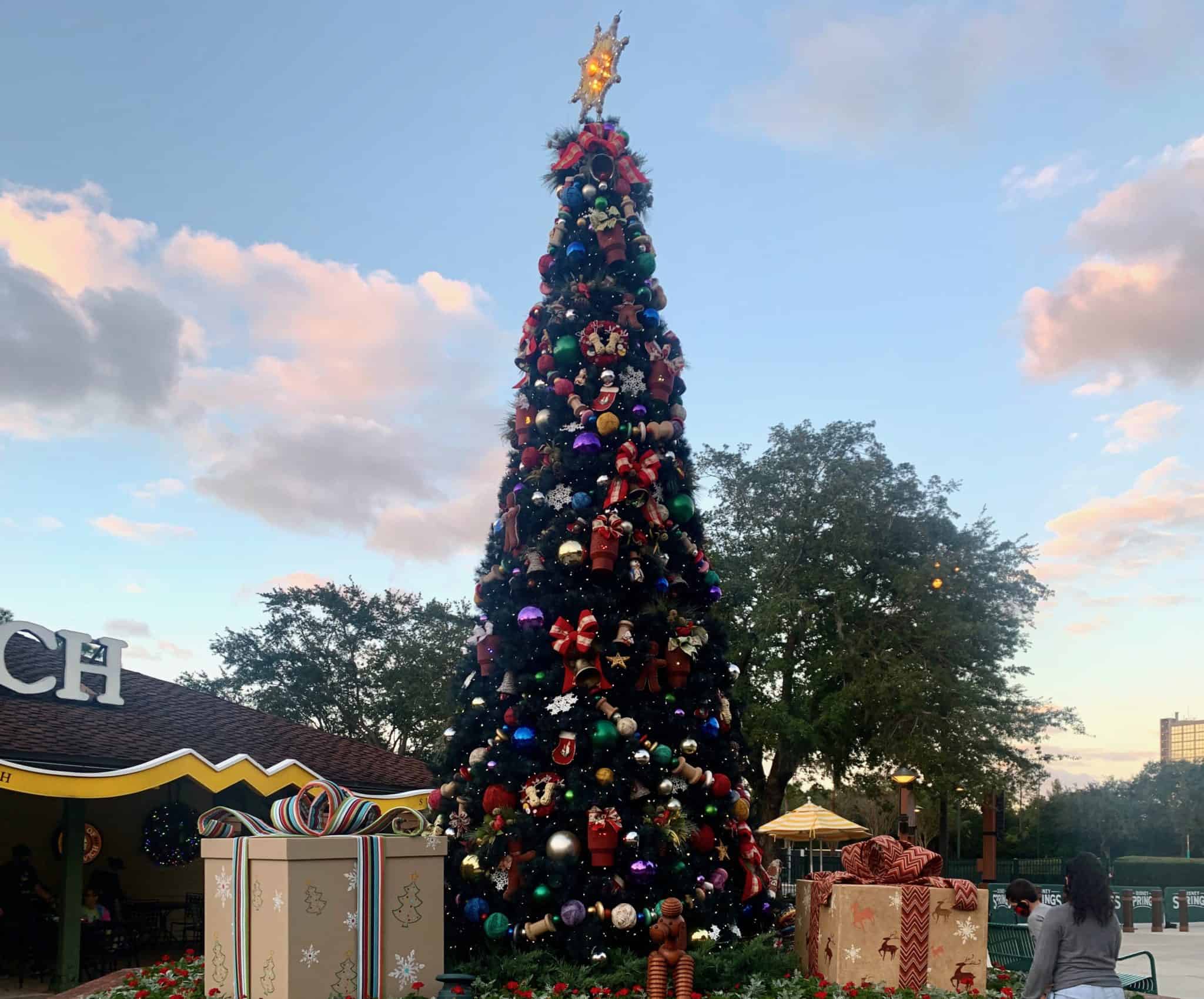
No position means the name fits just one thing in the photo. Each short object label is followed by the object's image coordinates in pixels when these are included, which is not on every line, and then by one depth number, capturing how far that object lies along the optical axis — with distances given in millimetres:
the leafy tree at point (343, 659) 35688
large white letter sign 14750
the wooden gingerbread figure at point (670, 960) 7379
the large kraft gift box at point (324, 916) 7660
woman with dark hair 5180
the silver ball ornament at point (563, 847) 8695
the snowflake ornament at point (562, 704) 9133
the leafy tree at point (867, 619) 25984
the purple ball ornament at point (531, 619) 9500
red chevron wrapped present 8781
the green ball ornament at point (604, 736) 8891
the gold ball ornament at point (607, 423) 9969
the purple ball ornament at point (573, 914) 8516
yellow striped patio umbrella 22312
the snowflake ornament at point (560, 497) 9977
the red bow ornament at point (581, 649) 9188
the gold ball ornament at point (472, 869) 9125
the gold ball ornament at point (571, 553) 9594
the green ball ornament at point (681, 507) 10281
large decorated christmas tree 8852
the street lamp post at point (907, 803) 12727
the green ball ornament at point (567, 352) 10289
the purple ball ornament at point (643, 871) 8617
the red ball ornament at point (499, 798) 9234
